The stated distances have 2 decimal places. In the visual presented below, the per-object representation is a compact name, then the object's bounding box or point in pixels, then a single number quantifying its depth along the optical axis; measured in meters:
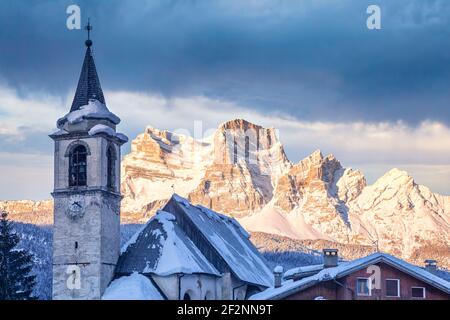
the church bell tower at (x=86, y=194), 56.19
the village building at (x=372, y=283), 47.34
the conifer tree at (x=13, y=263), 70.06
